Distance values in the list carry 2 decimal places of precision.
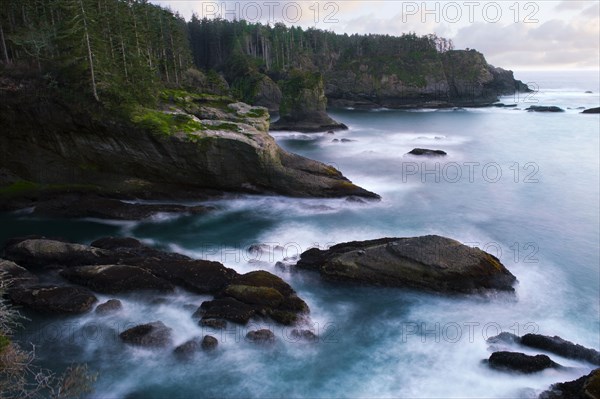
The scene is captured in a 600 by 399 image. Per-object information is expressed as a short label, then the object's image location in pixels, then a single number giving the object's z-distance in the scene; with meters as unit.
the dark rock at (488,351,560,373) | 16.33
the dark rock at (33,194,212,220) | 31.73
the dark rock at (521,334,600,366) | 17.12
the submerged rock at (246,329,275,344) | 17.86
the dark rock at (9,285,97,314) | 19.47
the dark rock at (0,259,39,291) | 20.81
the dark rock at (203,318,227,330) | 18.45
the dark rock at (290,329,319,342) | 18.33
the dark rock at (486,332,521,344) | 18.30
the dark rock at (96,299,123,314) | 19.48
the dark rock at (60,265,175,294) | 21.02
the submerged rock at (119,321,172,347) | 17.61
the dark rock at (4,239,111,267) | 23.05
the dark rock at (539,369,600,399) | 13.63
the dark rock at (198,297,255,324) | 18.70
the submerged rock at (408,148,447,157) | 55.56
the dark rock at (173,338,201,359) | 17.11
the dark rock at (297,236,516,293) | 21.94
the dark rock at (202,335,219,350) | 17.41
